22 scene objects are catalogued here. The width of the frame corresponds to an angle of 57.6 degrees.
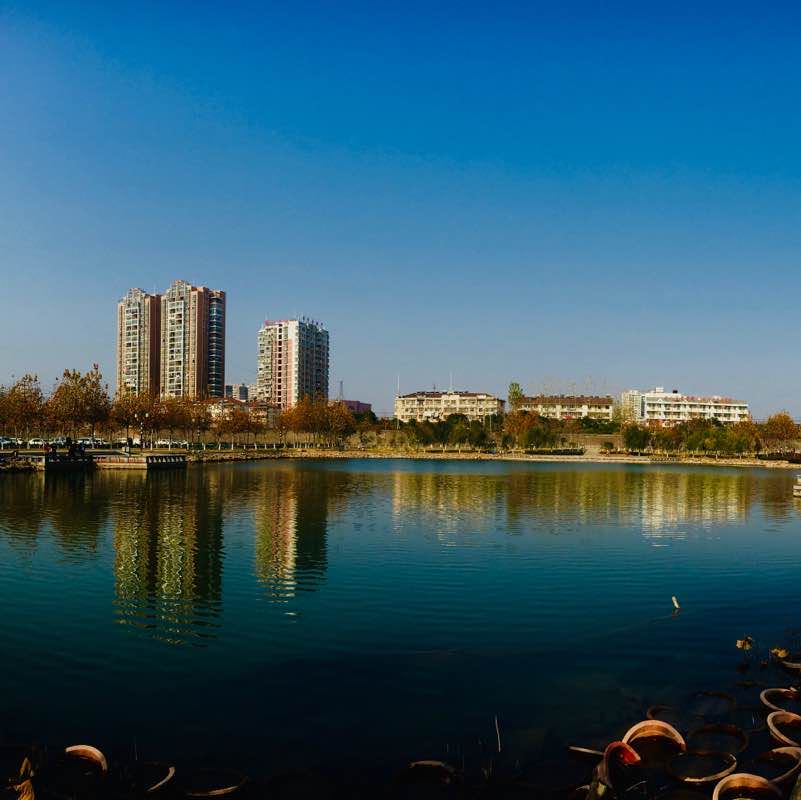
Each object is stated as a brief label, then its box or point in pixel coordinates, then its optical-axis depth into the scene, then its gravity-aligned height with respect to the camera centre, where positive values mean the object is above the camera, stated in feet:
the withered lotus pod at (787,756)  33.01 -15.61
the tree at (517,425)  442.50 -2.85
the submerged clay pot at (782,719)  38.24 -15.58
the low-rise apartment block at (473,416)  623.28 +3.59
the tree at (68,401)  260.62 +5.15
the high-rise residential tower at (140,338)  612.70 +66.26
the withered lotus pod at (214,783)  31.78 -16.53
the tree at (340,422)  440.86 -2.18
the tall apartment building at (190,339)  592.19 +64.24
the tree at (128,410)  290.15 +2.51
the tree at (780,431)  443.73 -4.60
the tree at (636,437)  431.43 -9.14
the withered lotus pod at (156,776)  31.68 -16.22
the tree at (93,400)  267.39 +5.83
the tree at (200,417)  366.20 -0.05
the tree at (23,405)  269.23 +3.66
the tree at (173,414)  344.96 +1.11
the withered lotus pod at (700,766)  32.94 -16.27
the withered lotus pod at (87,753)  33.14 -15.48
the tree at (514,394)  562.66 +20.52
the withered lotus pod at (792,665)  47.01 -15.65
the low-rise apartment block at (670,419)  615.98 +3.60
